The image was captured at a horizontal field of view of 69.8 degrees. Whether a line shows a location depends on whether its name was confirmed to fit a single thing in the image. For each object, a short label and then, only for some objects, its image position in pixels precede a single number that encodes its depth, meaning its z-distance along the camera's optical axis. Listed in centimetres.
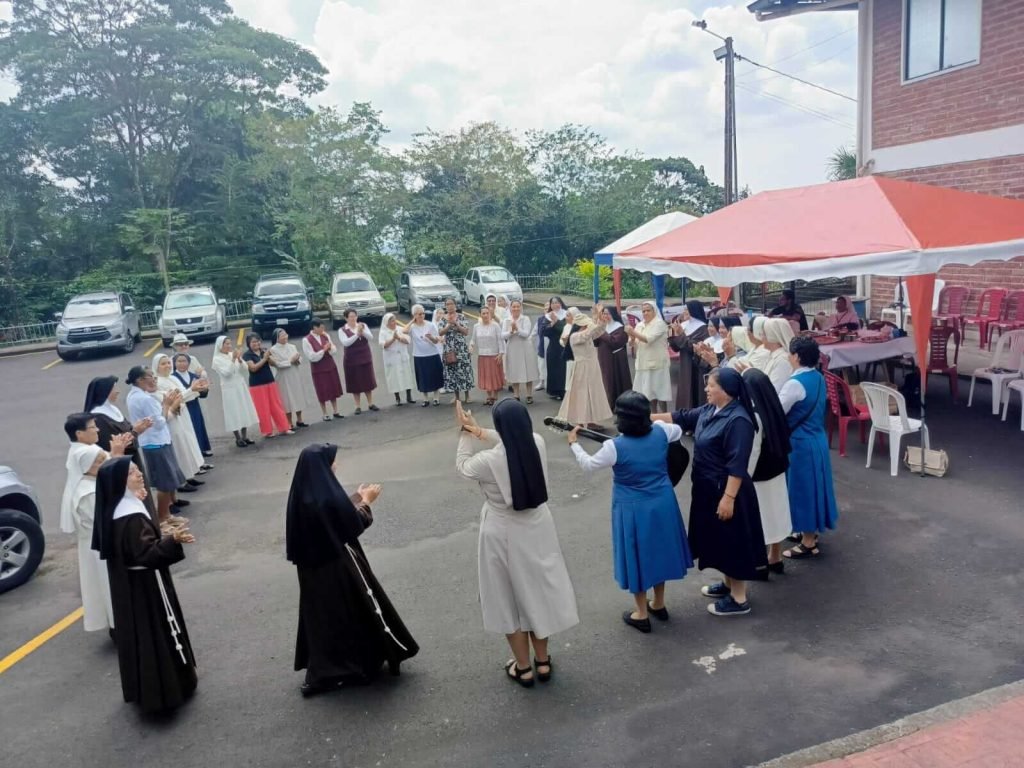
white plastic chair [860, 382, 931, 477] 752
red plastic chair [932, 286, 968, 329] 1305
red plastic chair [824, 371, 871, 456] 810
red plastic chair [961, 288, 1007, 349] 1193
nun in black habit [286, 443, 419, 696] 403
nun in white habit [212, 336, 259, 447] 994
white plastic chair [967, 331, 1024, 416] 905
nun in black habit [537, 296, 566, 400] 1142
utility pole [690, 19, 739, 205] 1920
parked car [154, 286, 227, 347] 1983
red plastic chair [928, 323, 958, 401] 1032
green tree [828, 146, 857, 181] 1987
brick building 1191
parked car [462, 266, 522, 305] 2417
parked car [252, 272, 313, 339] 2045
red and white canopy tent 733
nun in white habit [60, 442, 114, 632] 481
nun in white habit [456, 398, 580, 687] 400
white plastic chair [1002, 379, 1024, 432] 847
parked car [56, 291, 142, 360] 1906
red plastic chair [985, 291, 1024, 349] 1154
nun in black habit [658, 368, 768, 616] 468
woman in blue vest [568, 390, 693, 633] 448
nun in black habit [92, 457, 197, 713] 406
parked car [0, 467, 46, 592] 620
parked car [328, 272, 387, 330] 2144
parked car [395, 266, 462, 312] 2328
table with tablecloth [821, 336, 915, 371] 881
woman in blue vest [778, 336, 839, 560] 552
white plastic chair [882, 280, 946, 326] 1357
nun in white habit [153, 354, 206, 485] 827
